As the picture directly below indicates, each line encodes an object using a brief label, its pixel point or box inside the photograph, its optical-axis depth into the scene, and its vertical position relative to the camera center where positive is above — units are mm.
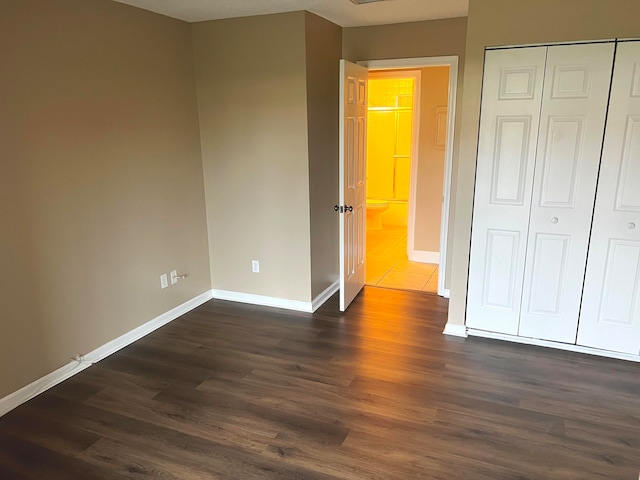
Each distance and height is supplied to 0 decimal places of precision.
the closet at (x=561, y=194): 2799 -344
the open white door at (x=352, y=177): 3527 -283
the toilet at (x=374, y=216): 7113 -1123
